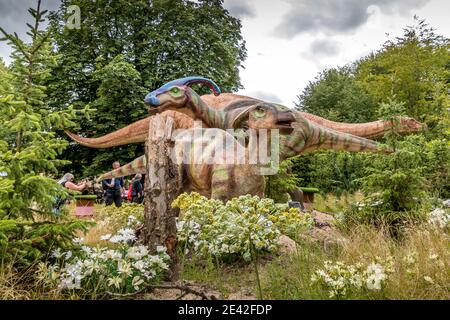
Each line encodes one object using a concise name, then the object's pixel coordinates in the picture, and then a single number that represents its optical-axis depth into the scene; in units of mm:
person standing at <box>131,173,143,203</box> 12568
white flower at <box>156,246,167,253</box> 3857
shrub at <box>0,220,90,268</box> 3459
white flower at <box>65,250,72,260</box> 3604
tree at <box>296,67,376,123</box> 26203
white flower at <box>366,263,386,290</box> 2883
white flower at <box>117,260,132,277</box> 3426
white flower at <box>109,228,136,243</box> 3971
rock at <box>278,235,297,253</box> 5188
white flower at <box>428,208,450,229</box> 4855
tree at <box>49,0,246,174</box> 16594
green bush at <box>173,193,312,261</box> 3852
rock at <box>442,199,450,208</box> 7430
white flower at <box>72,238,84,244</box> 4035
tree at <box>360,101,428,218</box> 5956
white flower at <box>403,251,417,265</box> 3146
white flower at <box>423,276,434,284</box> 2900
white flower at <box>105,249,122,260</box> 3631
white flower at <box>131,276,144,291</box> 3387
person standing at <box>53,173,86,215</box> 8938
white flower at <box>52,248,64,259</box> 3574
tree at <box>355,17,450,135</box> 21625
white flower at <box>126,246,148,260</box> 3672
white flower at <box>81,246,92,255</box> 3805
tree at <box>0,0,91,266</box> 3516
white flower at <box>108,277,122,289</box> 3287
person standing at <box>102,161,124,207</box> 11617
